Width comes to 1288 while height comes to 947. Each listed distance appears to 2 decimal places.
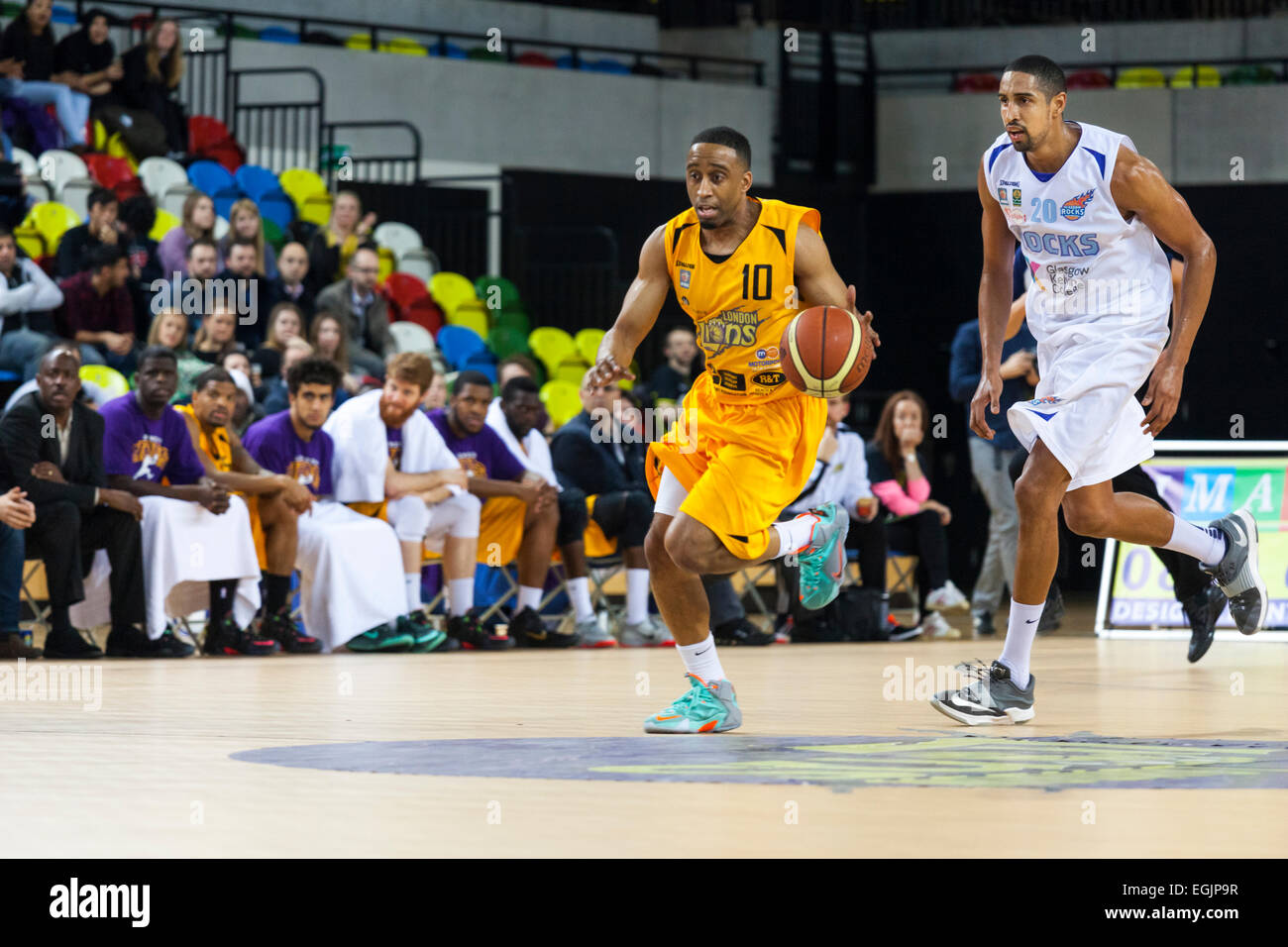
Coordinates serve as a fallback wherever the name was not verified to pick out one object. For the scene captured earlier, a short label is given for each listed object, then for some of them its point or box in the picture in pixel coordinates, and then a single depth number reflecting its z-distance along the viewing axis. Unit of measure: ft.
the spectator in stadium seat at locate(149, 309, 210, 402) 32.65
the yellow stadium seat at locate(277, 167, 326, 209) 47.97
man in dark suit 26.30
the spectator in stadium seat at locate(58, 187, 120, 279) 35.83
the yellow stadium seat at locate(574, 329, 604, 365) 48.37
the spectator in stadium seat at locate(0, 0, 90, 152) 42.32
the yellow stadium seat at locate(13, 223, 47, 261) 37.45
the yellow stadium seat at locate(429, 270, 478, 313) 48.85
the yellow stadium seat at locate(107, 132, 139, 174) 44.52
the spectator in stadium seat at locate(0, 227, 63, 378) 32.53
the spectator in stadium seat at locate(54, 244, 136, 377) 34.35
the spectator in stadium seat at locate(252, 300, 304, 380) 35.68
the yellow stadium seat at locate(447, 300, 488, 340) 48.01
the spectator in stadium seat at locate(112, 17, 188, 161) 45.03
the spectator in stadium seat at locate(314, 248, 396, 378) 39.60
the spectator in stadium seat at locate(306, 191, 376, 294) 42.06
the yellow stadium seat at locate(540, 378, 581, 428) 42.98
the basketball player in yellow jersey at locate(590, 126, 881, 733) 16.19
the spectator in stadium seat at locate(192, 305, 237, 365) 34.06
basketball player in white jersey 16.72
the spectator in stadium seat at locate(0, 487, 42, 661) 26.04
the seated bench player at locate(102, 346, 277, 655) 27.53
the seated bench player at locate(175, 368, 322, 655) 28.48
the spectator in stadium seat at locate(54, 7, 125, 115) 44.11
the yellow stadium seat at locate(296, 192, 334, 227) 47.16
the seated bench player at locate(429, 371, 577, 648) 31.63
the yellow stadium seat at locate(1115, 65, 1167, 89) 58.29
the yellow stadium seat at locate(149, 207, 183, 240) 40.63
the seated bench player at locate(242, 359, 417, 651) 28.99
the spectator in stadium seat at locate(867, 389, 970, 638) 35.45
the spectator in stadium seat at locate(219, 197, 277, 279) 37.96
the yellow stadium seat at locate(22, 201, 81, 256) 38.60
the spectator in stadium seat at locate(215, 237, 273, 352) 37.19
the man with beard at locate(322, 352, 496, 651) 30.12
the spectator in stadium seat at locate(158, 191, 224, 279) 37.70
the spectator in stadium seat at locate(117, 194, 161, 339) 36.58
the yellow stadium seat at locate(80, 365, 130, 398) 32.58
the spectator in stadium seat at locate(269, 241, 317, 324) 38.88
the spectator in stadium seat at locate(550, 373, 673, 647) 32.83
